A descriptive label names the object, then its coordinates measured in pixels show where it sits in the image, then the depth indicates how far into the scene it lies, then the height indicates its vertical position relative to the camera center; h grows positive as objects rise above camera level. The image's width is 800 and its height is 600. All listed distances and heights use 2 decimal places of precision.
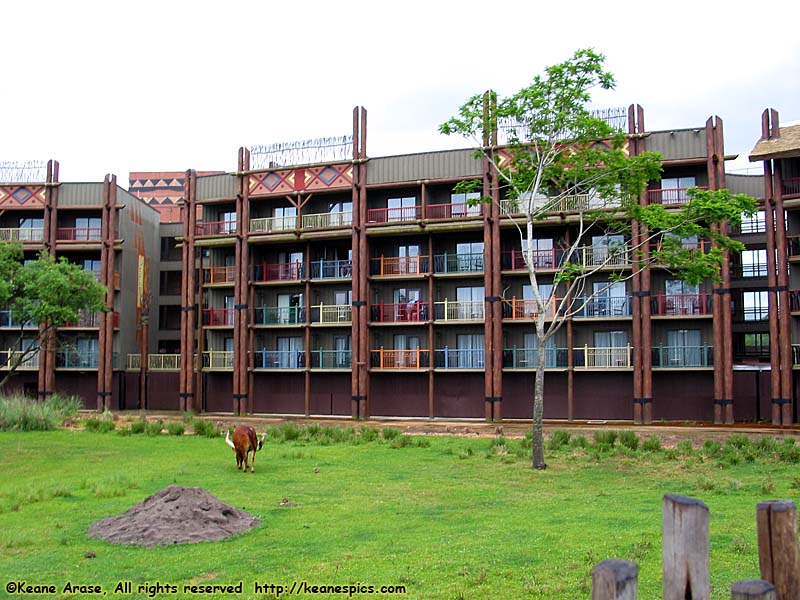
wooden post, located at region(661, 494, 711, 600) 4.12 -1.06
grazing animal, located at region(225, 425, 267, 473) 18.52 -2.19
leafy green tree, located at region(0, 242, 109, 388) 31.08 +2.55
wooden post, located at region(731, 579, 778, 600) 3.77 -1.17
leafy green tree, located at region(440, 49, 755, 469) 20.45 +5.20
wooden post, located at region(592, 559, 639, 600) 3.69 -1.10
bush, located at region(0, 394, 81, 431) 29.86 -2.48
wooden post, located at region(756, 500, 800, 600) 4.31 -1.11
